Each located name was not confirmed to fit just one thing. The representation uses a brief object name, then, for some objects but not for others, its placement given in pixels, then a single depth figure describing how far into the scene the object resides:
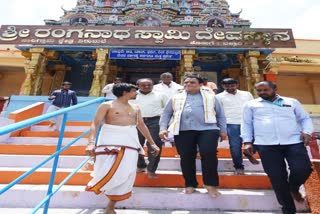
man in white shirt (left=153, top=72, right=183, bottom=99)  3.97
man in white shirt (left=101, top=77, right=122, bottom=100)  5.24
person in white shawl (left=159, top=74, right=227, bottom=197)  2.42
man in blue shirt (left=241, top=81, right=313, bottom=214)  2.10
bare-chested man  2.04
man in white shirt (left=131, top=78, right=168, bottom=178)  3.12
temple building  8.19
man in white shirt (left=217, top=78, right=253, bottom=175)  3.01
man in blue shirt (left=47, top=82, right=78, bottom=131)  5.07
